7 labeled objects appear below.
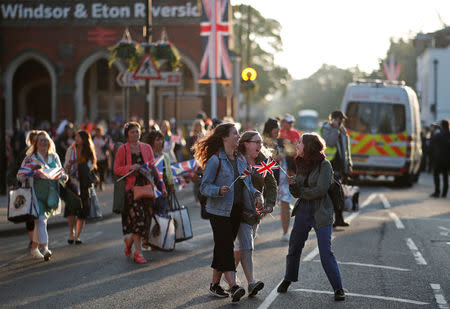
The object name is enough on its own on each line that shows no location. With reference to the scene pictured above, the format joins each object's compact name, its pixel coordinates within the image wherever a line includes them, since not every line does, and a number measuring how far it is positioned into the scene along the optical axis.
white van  23.69
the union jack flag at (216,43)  25.12
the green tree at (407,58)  95.06
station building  37.16
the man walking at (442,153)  20.62
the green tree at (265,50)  77.56
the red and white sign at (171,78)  21.53
